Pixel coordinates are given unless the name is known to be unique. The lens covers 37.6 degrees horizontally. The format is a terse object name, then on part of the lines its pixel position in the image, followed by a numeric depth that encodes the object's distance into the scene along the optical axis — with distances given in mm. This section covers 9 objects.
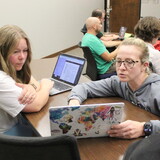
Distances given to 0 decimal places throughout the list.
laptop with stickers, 1042
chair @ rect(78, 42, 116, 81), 2893
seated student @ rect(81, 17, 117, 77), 2961
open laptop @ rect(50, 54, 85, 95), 1803
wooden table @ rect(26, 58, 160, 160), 1048
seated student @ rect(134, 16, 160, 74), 2486
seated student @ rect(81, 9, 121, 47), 3642
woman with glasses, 1417
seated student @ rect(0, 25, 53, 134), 1369
